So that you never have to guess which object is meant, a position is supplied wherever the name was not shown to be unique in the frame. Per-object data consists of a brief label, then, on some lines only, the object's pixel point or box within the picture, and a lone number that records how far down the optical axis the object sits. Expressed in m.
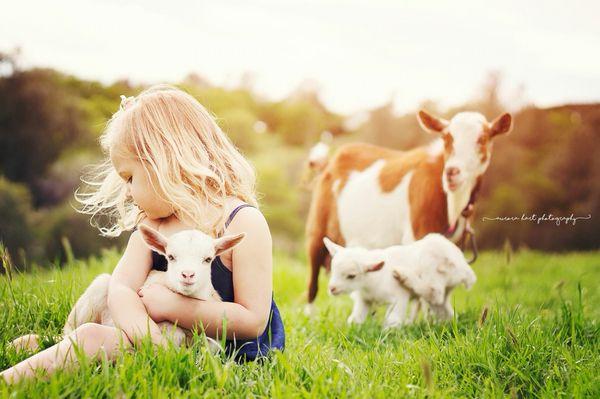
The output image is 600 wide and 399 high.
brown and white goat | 3.94
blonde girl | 2.38
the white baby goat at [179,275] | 2.30
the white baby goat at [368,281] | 3.85
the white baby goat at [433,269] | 3.85
